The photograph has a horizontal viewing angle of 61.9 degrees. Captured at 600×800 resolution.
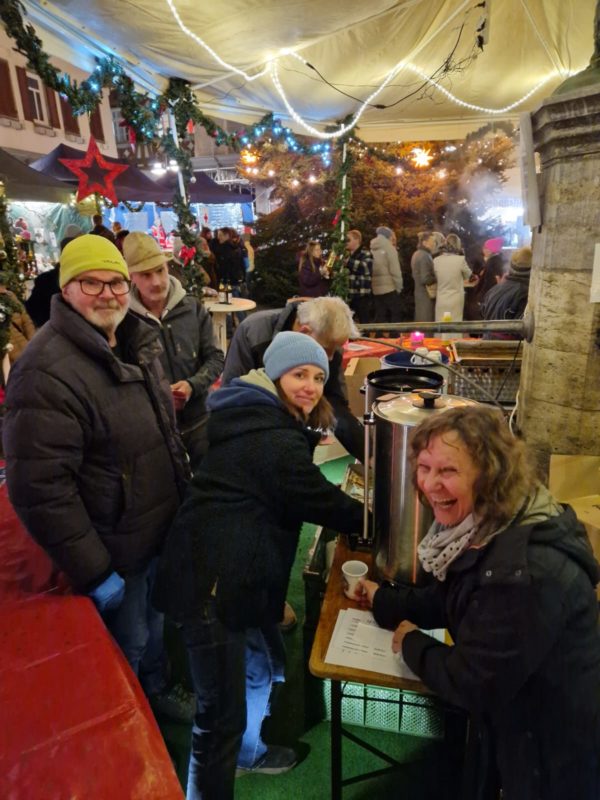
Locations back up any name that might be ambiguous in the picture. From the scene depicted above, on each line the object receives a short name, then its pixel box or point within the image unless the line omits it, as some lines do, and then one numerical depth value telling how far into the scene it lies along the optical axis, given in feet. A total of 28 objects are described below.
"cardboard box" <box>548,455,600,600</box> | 7.76
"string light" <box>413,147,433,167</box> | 39.17
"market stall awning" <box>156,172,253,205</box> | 40.50
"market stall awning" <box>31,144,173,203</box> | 33.45
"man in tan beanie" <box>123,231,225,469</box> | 8.73
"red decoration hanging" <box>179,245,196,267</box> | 18.78
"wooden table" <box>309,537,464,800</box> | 4.57
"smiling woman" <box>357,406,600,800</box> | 3.72
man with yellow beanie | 5.23
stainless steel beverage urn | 5.20
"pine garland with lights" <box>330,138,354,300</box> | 25.55
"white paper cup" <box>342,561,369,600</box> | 5.57
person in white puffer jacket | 26.55
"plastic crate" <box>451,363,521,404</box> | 10.87
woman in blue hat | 5.26
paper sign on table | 4.70
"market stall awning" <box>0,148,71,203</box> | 24.67
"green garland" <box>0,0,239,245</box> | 10.28
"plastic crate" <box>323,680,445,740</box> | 6.77
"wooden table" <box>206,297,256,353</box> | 21.95
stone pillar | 7.06
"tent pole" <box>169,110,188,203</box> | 16.28
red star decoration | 23.62
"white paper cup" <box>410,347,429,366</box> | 10.07
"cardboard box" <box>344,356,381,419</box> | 14.34
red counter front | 3.69
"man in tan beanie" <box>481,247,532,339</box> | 14.43
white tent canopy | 10.13
